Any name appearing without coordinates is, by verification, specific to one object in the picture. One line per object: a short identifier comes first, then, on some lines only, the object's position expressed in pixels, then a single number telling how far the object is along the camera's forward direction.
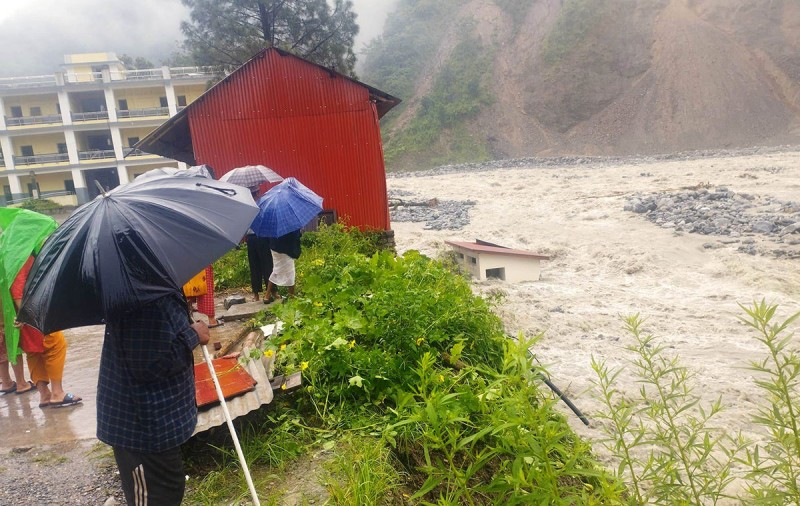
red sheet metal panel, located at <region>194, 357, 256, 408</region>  3.62
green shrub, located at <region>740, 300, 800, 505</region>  1.89
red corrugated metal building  10.09
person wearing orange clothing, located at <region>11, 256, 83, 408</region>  4.43
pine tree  21.78
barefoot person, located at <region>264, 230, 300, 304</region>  6.36
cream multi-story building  33.28
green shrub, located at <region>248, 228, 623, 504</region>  2.54
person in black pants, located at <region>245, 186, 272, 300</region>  6.75
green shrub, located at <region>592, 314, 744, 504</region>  2.25
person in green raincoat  4.12
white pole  2.48
